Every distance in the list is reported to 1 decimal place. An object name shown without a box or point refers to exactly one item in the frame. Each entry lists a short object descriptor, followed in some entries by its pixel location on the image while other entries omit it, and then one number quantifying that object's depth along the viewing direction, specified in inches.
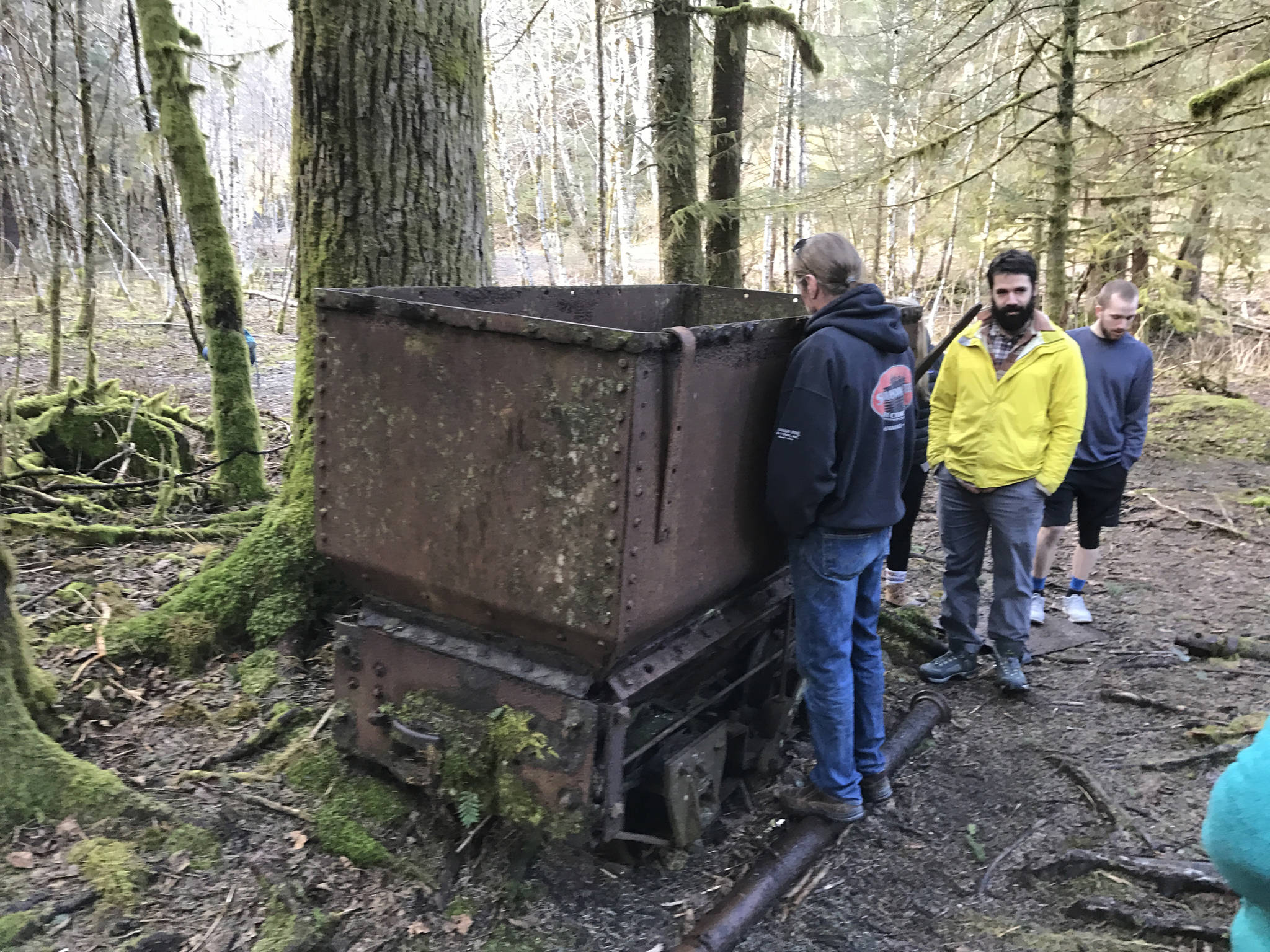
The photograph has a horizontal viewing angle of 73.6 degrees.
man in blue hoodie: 119.5
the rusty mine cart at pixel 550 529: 98.7
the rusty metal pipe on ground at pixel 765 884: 108.0
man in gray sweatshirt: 206.1
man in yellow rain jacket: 169.9
